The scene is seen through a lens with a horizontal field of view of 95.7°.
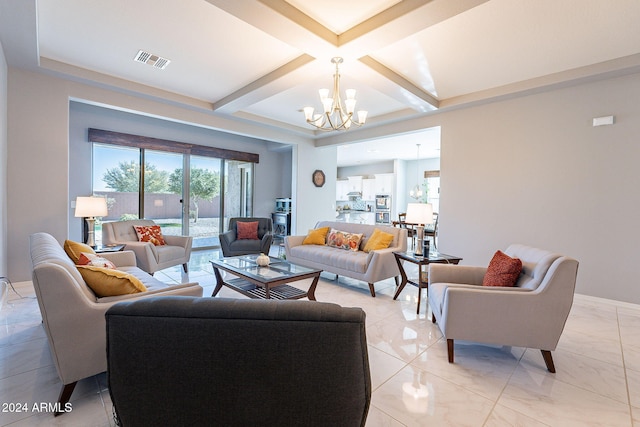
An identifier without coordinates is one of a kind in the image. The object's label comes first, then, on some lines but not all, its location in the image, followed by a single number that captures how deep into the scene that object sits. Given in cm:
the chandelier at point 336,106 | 306
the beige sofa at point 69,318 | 147
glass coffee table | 290
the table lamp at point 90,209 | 358
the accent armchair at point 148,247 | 383
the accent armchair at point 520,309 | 198
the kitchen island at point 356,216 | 1111
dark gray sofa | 88
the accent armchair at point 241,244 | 503
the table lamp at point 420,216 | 353
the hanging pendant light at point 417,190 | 956
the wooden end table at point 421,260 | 326
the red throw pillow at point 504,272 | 227
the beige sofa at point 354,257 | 364
